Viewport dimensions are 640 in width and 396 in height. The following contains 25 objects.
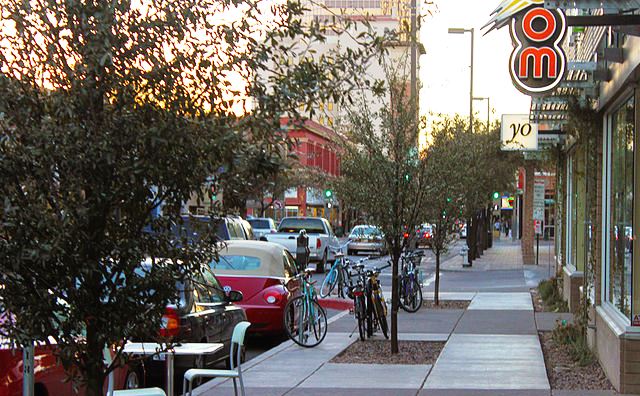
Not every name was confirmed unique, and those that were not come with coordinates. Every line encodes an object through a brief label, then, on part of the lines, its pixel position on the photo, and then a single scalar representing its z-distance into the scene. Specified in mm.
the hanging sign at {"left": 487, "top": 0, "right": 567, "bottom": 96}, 10422
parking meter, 26422
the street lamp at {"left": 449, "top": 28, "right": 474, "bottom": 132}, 38406
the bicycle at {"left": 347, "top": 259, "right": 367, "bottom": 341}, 13680
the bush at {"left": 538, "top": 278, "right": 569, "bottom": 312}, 17906
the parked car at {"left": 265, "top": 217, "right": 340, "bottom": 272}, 32188
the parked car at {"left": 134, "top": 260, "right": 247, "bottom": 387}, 9688
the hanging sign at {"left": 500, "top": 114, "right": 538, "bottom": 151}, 23538
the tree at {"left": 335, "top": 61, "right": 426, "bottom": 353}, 12469
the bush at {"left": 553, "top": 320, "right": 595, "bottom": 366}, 11078
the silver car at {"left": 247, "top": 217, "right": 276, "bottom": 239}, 37656
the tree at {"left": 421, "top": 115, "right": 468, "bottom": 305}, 13359
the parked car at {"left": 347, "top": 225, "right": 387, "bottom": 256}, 42331
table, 7453
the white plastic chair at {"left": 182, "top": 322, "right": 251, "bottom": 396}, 8031
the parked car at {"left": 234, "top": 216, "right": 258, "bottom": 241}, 23931
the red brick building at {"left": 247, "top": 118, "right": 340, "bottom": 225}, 58903
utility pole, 13277
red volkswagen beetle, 14039
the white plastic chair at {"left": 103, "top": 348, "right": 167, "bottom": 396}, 6660
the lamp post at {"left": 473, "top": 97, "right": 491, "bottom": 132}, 41194
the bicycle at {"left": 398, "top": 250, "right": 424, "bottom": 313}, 18281
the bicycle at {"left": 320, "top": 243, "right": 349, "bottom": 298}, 21734
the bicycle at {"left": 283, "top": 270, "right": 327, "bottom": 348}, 13133
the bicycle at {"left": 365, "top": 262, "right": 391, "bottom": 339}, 13484
